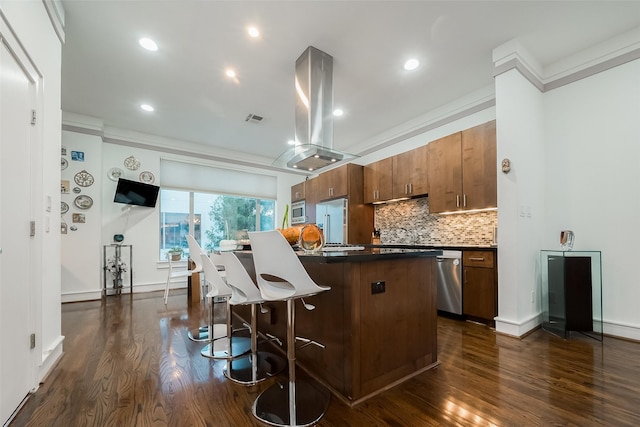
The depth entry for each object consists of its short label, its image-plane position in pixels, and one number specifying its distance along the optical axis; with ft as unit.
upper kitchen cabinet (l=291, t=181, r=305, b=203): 21.06
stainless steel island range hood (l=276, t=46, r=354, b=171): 9.30
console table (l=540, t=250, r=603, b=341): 8.56
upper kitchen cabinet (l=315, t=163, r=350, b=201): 16.63
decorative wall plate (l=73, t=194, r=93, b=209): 14.35
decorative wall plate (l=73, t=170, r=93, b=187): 14.40
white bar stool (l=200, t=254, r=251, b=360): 7.03
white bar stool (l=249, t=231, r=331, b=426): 4.50
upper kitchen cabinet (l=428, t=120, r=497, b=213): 10.42
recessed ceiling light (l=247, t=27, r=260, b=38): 8.27
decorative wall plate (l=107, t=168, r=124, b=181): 15.69
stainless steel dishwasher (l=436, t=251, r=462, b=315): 10.53
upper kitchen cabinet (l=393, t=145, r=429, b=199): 13.28
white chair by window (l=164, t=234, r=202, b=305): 8.83
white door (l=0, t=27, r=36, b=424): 4.67
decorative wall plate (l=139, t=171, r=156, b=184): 16.60
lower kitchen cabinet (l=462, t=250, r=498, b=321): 9.59
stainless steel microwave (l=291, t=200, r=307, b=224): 20.81
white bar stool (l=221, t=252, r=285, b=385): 5.75
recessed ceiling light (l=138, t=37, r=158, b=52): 8.73
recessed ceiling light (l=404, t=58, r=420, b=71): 9.85
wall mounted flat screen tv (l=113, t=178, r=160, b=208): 15.49
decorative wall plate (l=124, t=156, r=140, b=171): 16.21
